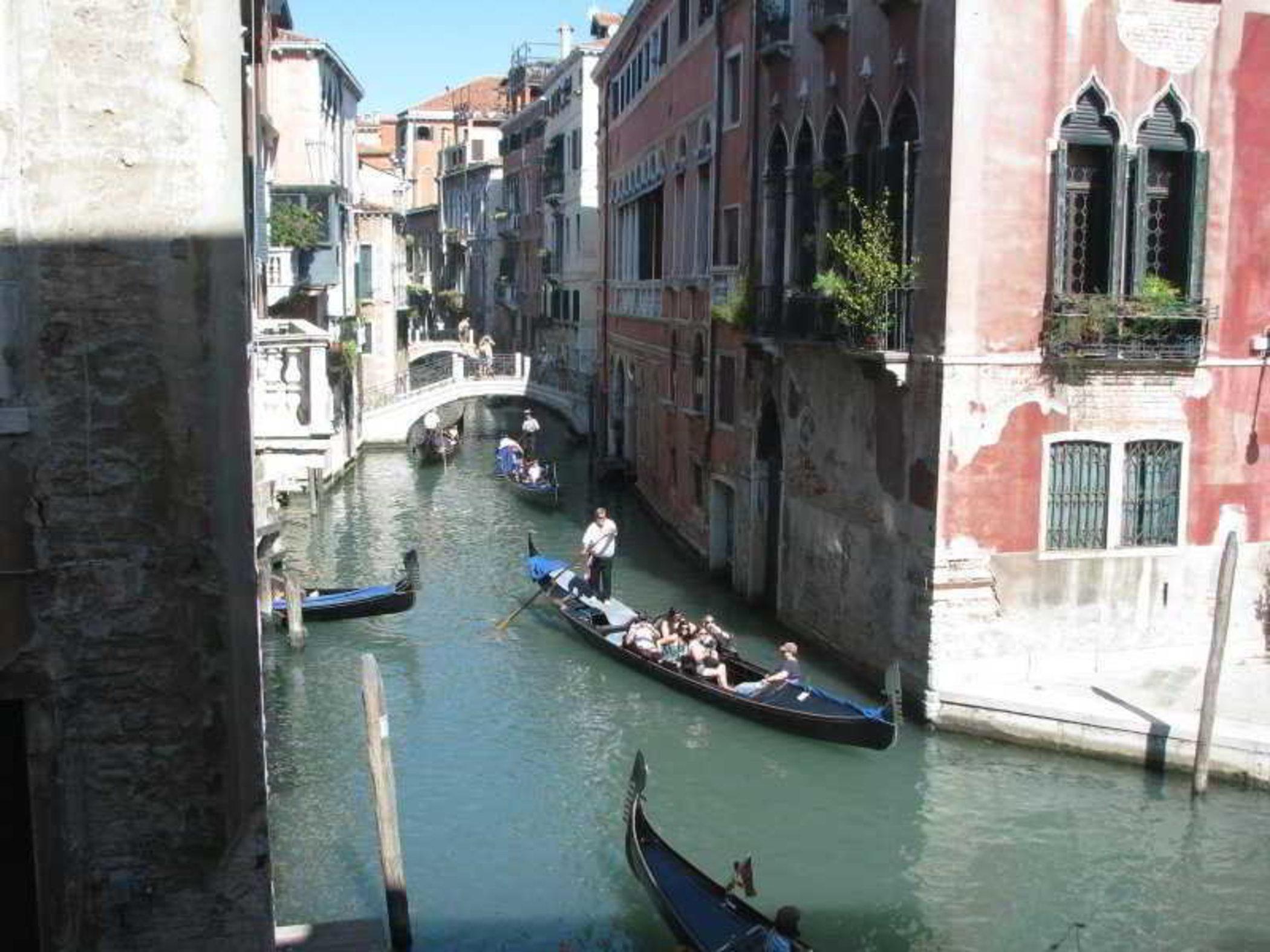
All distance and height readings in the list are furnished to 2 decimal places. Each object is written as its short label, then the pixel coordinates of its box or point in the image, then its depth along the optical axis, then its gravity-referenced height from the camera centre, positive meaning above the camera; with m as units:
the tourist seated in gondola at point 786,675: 11.43 -2.83
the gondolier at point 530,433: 28.58 -2.49
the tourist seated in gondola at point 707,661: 12.06 -2.88
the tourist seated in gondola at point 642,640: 12.98 -2.93
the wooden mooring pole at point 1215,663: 9.57 -2.26
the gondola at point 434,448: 27.55 -2.64
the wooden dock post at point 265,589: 14.27 -2.74
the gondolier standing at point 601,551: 15.33 -2.54
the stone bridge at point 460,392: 29.59 -1.76
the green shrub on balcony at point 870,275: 11.30 +0.27
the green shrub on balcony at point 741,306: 15.34 +0.03
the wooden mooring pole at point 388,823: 7.78 -2.70
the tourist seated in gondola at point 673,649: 12.55 -2.90
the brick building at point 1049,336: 10.67 -0.18
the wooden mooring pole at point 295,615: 13.90 -2.90
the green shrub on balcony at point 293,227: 21.64 +1.17
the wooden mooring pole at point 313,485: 21.53 -2.63
